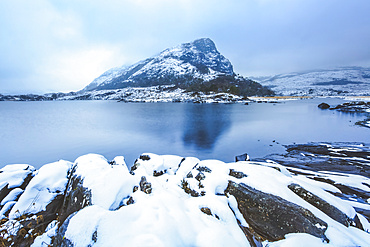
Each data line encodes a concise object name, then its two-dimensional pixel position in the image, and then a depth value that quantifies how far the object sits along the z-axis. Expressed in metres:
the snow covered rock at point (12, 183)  5.46
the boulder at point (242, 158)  10.63
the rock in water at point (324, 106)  53.34
